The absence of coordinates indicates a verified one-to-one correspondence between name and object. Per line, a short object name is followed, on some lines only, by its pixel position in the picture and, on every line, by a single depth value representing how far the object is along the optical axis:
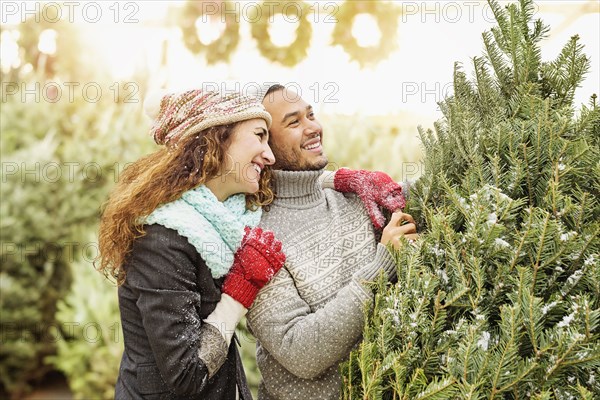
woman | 2.14
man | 2.09
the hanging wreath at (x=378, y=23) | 4.39
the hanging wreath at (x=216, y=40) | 4.91
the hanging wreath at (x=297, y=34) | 4.66
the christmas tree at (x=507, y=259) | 1.44
